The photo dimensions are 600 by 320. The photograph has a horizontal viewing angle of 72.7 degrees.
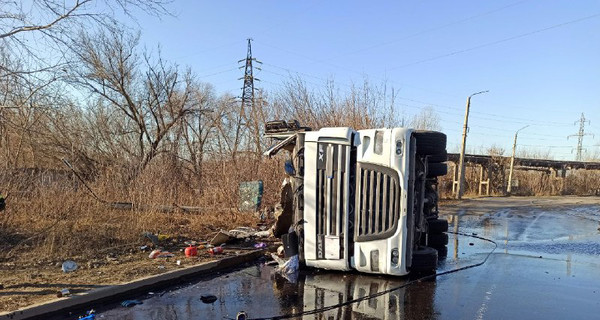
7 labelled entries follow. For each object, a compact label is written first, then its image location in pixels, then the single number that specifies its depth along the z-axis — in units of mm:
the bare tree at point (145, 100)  19016
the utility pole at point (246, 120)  15000
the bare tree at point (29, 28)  7824
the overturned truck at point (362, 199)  5730
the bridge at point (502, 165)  34594
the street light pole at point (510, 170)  36719
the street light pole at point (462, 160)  27250
